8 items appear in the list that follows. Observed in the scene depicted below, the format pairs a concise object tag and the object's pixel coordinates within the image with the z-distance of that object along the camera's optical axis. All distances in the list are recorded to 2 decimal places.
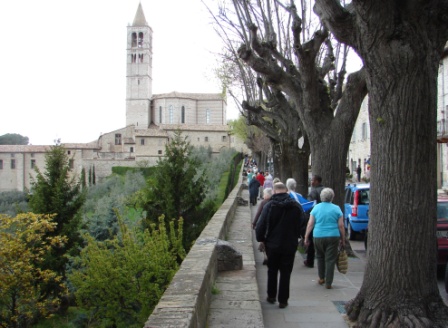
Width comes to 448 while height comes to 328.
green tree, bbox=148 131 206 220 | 13.48
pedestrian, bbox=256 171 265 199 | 23.80
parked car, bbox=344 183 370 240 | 12.84
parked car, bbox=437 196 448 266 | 8.27
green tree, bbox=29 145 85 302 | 12.66
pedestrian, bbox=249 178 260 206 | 21.81
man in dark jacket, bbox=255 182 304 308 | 5.90
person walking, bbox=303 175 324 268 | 9.04
